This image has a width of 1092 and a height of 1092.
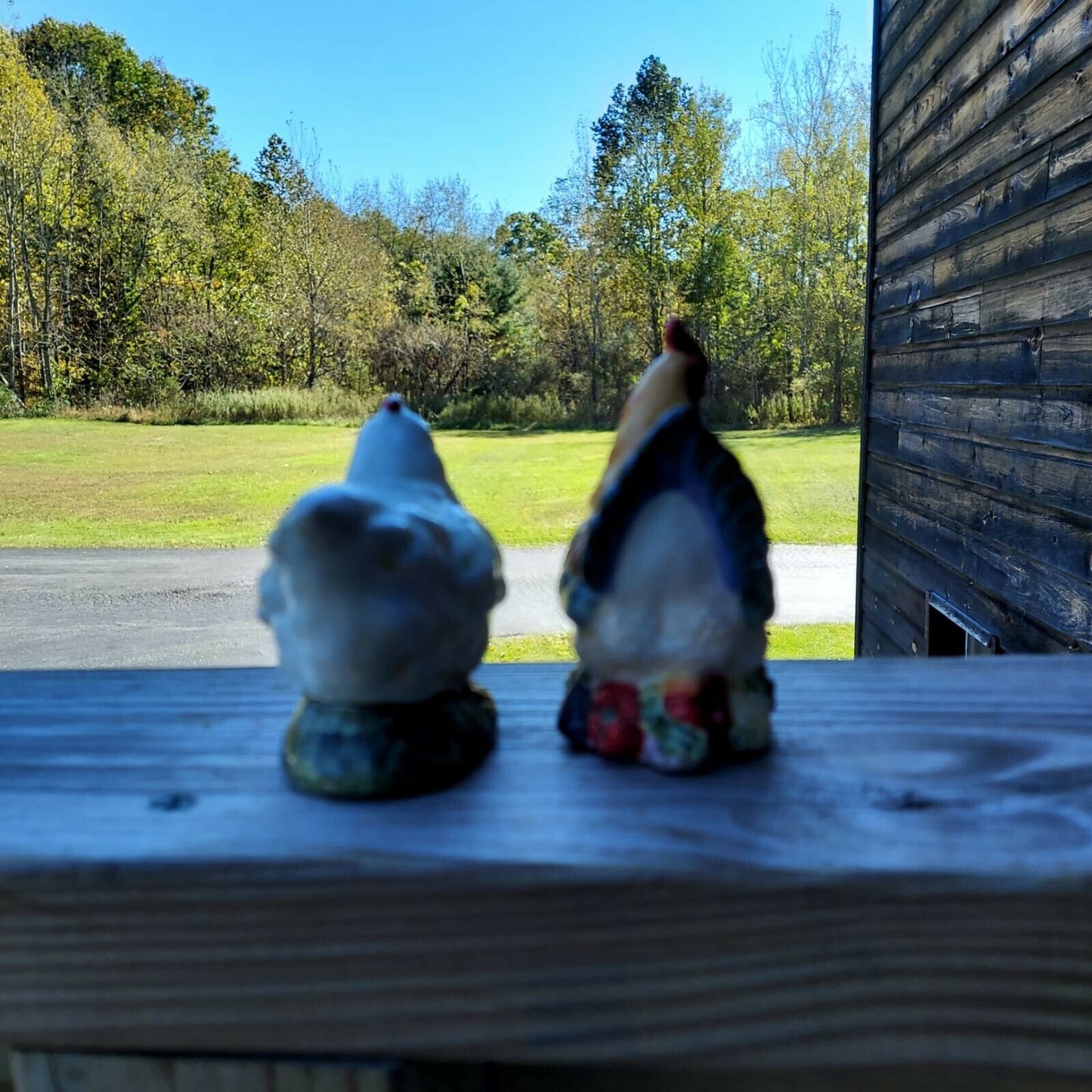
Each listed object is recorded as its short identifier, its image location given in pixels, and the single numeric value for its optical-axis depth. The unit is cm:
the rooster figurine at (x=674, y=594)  50
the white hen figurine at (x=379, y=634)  45
